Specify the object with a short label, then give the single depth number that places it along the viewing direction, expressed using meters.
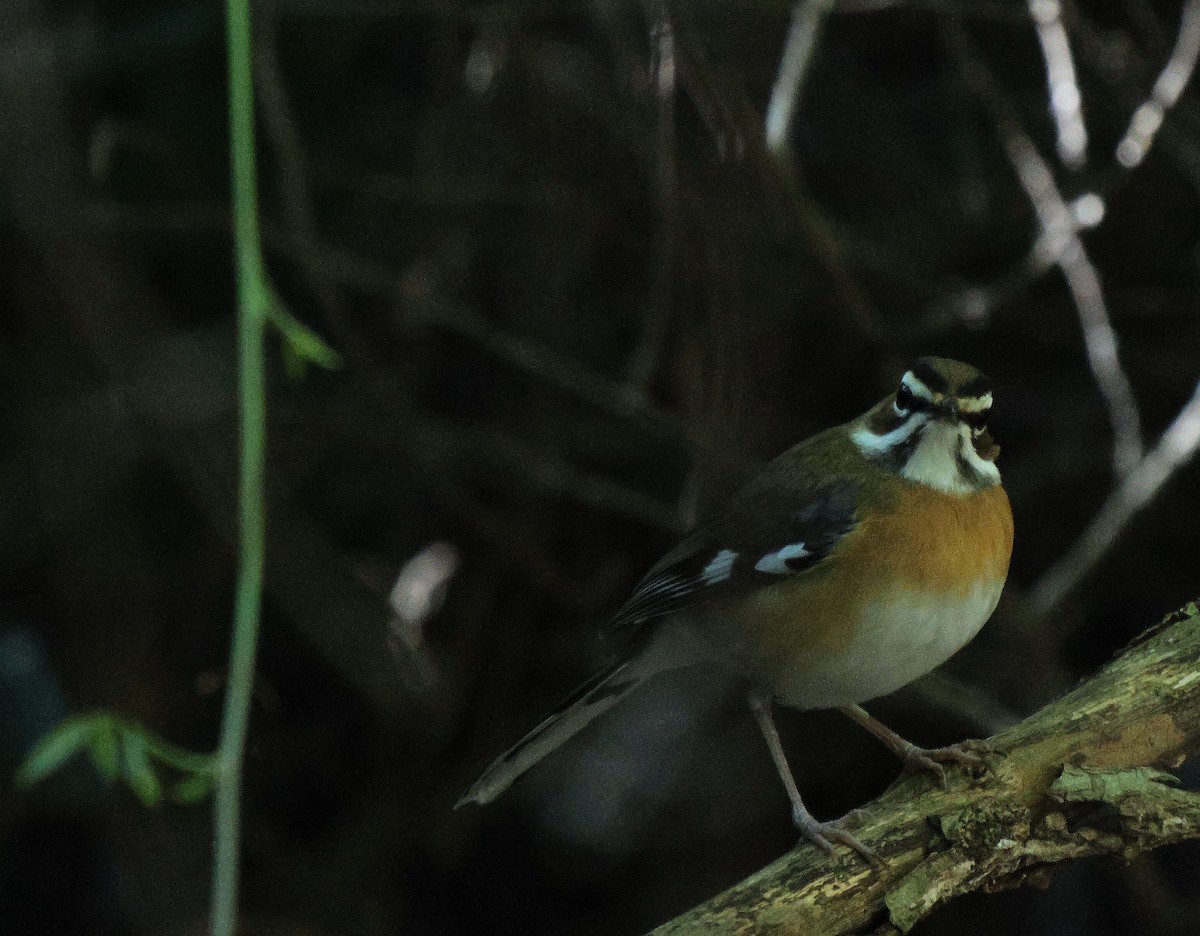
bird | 6.21
